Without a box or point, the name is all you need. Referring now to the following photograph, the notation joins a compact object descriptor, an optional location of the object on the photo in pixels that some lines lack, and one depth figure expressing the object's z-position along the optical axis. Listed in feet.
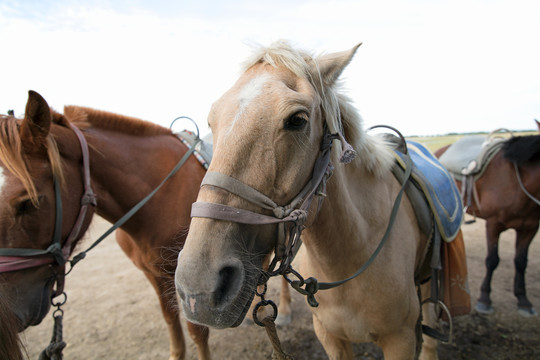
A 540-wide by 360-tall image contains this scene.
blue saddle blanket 6.60
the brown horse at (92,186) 5.42
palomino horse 3.02
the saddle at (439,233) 6.46
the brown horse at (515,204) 12.01
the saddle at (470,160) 13.69
